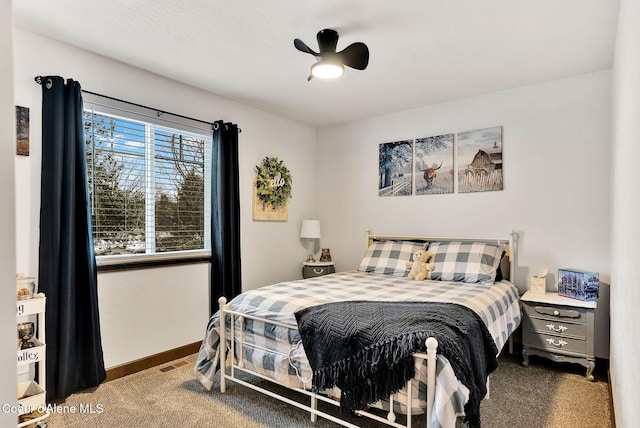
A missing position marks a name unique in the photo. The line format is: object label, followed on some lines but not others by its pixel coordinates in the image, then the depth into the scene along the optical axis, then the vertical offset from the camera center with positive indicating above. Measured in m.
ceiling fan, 2.40 +1.01
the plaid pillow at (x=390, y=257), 3.75 -0.45
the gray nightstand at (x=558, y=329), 2.83 -0.90
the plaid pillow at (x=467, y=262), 3.25 -0.43
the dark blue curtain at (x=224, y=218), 3.57 -0.05
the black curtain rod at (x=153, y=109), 2.50 +0.86
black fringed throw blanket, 1.79 -0.68
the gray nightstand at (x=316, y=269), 4.39 -0.66
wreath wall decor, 4.11 +0.25
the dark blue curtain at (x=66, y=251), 2.49 -0.27
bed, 1.75 -0.67
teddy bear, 3.49 -0.49
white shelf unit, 2.13 -0.85
